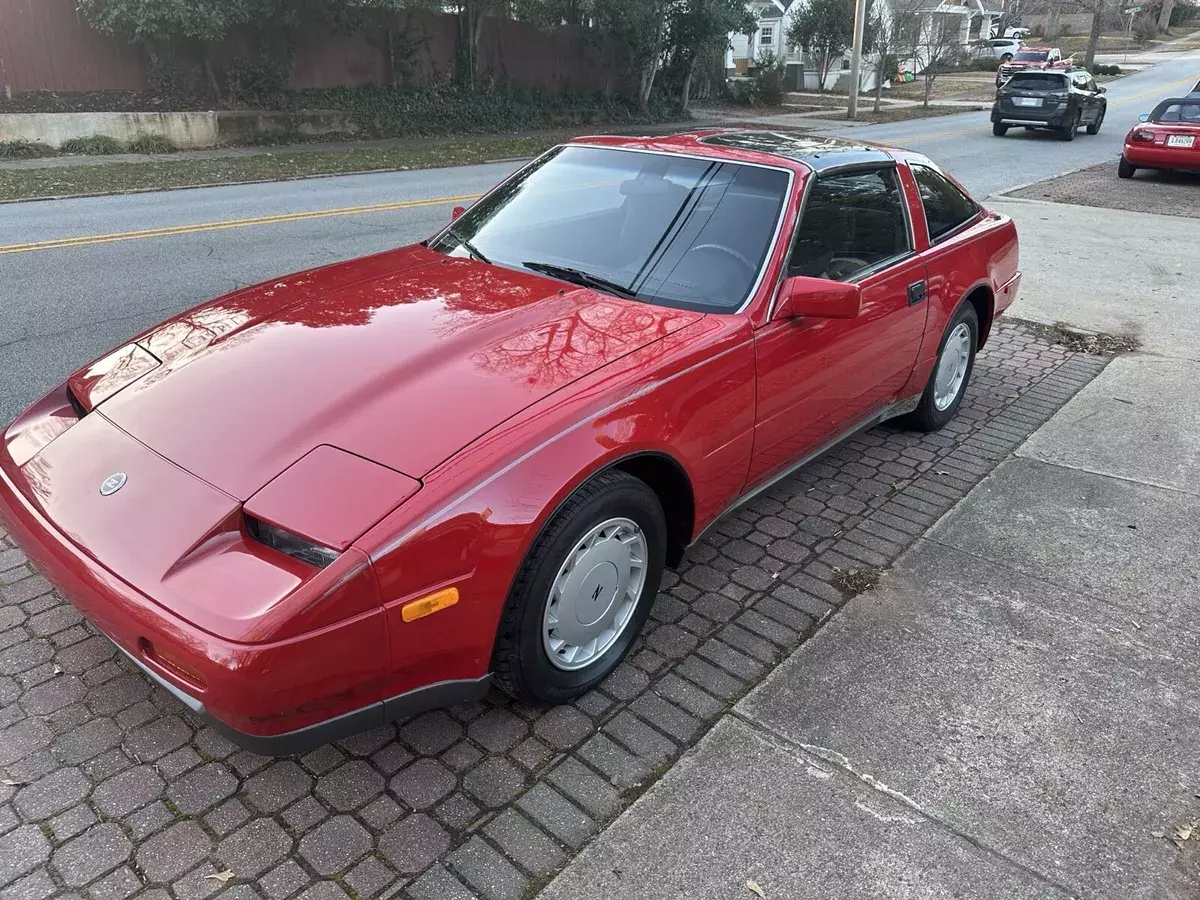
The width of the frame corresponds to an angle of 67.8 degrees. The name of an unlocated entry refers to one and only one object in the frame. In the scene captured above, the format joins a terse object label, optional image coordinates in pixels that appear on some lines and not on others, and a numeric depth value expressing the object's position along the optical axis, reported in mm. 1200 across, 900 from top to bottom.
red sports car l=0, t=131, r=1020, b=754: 2195
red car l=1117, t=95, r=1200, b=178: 14727
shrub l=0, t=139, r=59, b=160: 16188
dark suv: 22234
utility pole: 26386
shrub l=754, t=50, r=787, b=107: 32156
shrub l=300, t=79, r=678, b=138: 21578
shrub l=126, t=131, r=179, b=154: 17719
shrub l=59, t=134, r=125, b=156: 17031
